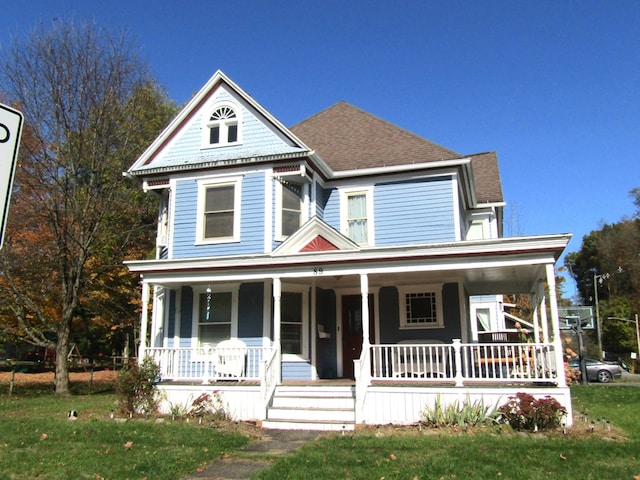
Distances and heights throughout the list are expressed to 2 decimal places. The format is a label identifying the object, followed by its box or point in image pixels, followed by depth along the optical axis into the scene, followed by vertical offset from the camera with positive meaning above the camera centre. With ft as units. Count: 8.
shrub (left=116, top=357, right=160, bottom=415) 38.29 -3.26
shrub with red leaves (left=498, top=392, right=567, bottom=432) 30.30 -4.00
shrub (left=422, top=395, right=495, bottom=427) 32.12 -4.31
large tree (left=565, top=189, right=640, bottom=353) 185.16 +28.50
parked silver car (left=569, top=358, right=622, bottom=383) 94.73 -5.20
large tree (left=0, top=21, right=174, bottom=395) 59.36 +18.89
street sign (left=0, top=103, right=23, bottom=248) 7.11 +2.67
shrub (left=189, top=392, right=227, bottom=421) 36.81 -4.40
